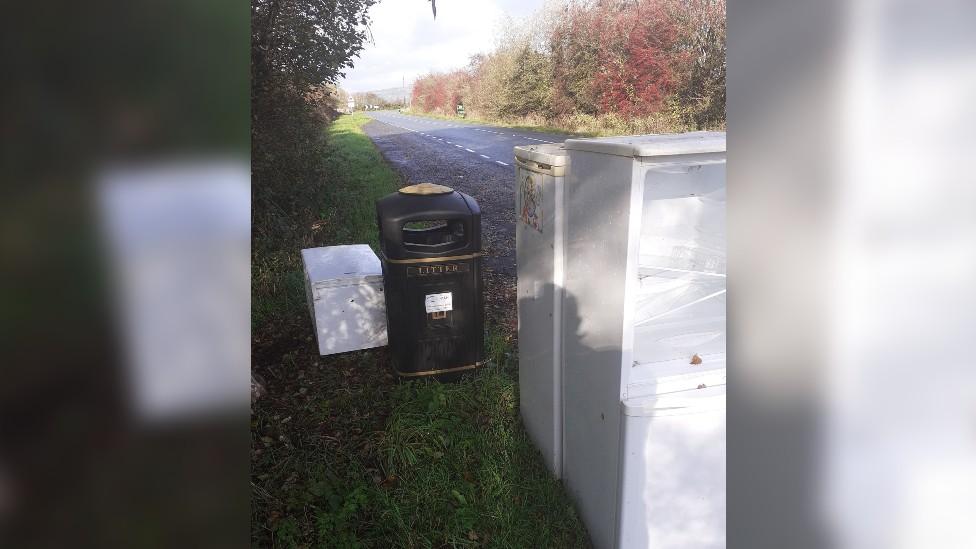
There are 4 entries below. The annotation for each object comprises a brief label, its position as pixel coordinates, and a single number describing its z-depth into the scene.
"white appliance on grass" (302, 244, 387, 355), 4.66
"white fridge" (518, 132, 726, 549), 2.28
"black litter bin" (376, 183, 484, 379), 4.09
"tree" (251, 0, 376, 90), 6.69
